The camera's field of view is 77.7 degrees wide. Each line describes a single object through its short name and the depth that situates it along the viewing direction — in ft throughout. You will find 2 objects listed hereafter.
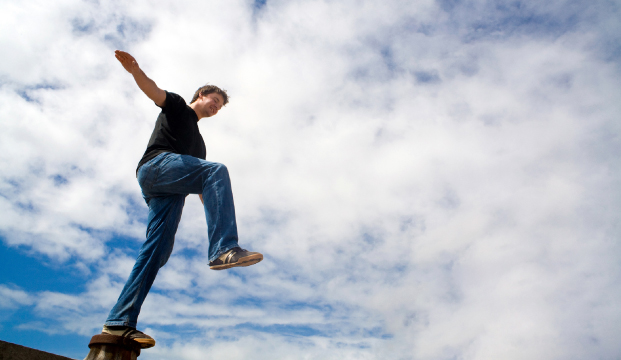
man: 12.84
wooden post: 11.76
